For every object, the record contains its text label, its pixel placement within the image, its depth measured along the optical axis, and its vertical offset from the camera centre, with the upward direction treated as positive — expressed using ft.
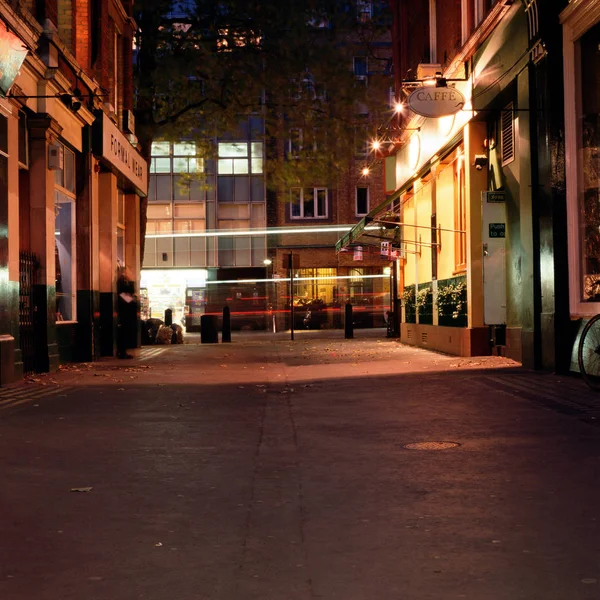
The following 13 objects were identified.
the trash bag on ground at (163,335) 101.50 -1.59
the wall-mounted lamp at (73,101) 54.49 +12.38
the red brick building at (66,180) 48.93 +8.69
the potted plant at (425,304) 77.87 +0.93
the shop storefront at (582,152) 42.47 +6.85
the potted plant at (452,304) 63.98 +0.78
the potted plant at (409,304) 86.53 +1.04
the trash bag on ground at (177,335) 104.02 -1.62
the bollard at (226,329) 112.16 -1.16
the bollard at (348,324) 114.42 -0.80
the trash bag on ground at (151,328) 99.55 -0.90
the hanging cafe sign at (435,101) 58.35 +12.12
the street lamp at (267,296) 163.81 +3.39
